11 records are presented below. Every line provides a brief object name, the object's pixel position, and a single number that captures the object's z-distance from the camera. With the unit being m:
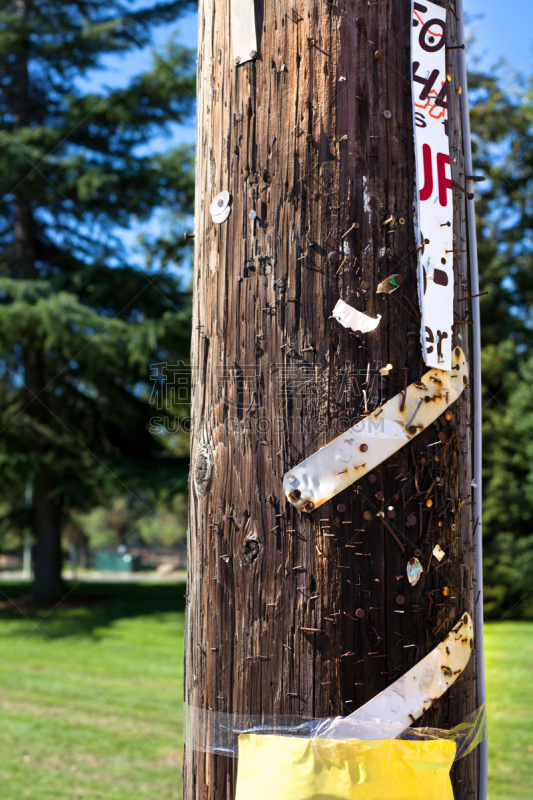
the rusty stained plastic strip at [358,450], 1.39
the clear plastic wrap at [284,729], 1.35
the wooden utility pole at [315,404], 1.38
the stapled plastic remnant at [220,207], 1.57
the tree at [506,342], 13.28
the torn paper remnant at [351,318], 1.43
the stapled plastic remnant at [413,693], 1.35
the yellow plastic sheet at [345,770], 1.31
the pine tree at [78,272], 14.52
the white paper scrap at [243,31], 1.56
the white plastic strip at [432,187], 1.48
